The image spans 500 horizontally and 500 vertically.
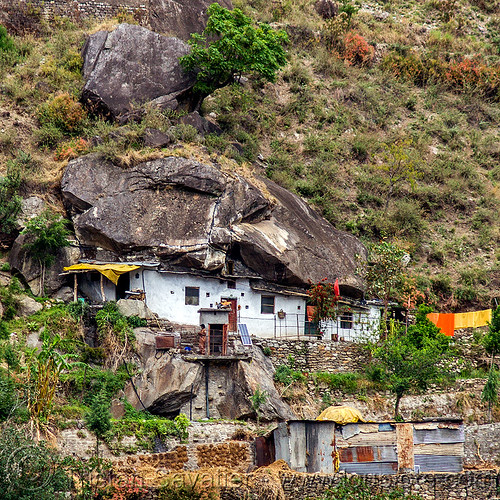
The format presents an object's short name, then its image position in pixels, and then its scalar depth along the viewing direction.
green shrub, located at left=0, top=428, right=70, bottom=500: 21.48
